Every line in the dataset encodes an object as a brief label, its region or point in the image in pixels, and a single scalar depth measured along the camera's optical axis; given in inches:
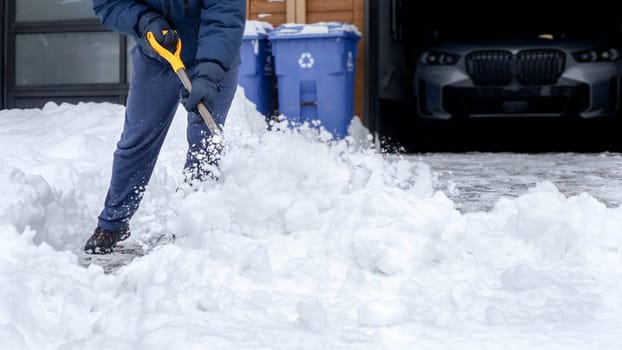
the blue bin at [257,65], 290.5
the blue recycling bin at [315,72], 285.9
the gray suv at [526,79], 315.9
